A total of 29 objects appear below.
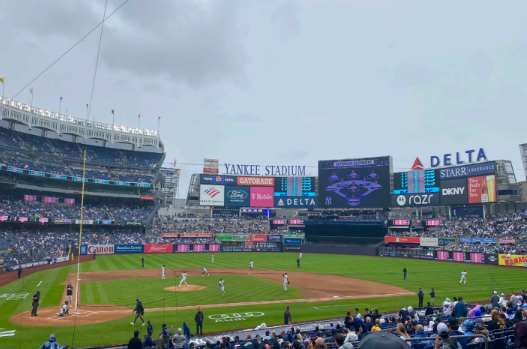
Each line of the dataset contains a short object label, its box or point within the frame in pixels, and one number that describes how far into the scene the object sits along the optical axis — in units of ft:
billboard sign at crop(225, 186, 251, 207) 291.38
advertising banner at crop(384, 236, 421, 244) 215.51
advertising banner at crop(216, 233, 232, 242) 255.91
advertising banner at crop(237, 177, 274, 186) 292.40
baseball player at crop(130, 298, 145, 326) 67.21
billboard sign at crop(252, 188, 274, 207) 291.17
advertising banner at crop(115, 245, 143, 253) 215.72
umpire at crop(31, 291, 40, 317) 73.15
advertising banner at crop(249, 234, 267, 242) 262.06
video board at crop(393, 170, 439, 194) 240.32
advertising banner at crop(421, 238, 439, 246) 206.72
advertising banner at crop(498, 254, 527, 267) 153.17
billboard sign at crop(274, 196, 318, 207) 279.28
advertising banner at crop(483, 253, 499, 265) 162.09
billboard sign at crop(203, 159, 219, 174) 302.86
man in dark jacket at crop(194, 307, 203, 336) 62.39
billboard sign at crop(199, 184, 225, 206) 288.30
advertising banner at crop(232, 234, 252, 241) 258.55
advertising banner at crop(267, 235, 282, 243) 262.67
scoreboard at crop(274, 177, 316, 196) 282.56
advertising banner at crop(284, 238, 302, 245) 256.32
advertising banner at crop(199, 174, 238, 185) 289.94
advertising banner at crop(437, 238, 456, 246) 200.85
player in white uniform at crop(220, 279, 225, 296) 95.54
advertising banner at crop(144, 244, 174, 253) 222.89
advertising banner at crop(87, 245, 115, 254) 205.46
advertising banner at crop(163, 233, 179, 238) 253.24
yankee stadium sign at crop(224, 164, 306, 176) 301.22
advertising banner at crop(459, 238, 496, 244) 183.42
